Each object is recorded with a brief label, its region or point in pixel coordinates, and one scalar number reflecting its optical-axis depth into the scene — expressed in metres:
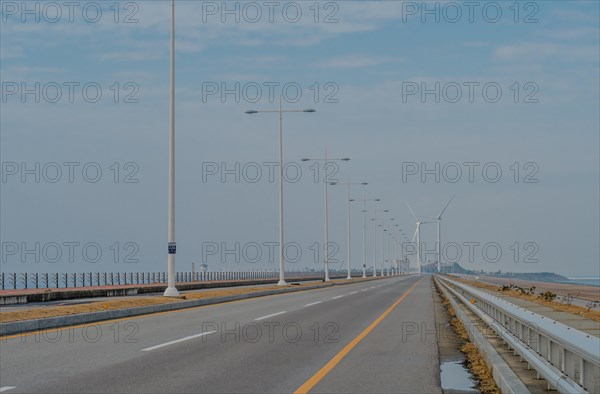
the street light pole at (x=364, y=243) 108.61
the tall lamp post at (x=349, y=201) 90.44
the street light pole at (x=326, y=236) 71.69
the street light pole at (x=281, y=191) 54.75
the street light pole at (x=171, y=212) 32.00
